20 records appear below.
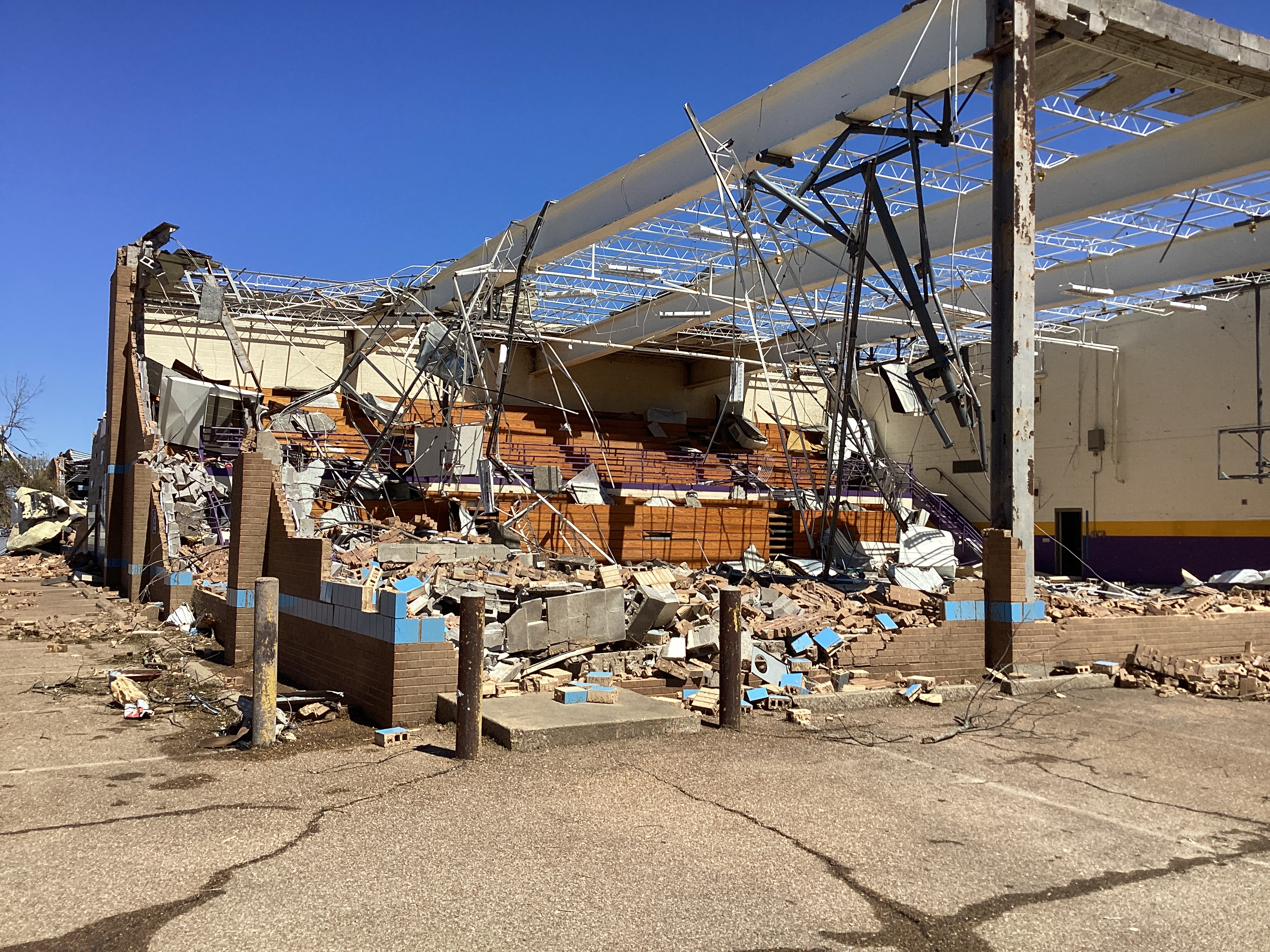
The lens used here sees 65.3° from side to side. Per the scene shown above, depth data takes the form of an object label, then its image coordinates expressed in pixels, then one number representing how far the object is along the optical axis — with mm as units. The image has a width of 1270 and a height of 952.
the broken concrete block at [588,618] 11445
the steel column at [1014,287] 12859
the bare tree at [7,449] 45781
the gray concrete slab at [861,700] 10547
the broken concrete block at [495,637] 11188
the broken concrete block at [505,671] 10570
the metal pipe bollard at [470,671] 7965
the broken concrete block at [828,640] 12086
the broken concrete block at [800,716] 9852
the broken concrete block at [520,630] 11266
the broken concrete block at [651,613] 11945
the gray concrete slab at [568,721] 8430
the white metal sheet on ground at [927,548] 21422
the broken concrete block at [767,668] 11297
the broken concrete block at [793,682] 11062
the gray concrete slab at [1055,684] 12086
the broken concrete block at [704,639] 11898
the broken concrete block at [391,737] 8703
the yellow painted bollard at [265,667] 8445
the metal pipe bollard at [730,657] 9273
